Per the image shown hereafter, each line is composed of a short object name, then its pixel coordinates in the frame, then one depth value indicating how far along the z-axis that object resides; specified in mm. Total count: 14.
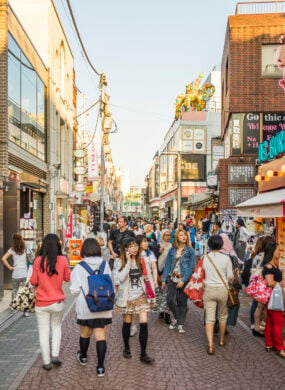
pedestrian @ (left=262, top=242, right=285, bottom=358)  6277
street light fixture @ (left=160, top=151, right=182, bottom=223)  22012
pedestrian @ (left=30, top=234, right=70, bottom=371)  5398
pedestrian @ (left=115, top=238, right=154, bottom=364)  5887
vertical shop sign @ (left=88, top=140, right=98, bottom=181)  33031
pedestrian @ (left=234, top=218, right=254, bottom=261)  13445
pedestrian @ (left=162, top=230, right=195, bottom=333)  7352
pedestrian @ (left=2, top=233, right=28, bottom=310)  8742
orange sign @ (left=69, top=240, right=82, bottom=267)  15625
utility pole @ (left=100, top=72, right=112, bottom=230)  23344
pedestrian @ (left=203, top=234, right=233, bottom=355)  6289
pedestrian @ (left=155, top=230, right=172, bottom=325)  8148
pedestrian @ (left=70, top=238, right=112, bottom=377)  5246
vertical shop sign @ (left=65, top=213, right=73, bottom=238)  16720
